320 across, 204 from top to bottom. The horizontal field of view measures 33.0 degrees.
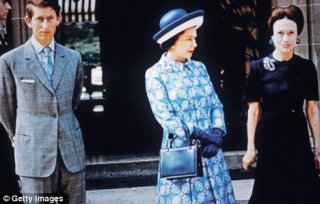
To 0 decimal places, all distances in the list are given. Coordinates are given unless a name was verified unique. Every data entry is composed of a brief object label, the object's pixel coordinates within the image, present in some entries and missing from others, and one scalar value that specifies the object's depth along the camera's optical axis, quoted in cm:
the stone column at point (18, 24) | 588
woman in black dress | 420
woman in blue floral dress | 400
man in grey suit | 398
